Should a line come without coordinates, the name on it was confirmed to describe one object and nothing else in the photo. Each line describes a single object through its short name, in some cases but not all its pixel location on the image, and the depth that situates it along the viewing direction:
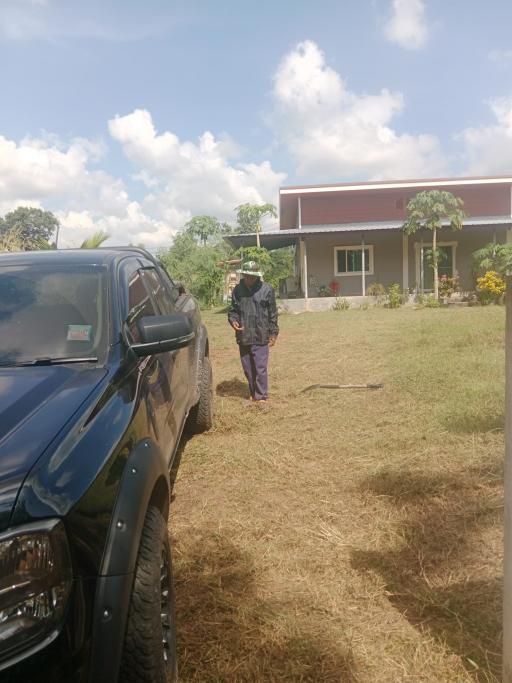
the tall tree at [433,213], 19.16
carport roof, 20.64
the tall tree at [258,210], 28.78
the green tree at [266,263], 21.75
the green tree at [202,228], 50.50
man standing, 6.36
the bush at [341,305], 20.44
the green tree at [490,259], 17.76
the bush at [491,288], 18.36
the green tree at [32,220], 63.06
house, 21.77
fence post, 2.01
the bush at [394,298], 19.88
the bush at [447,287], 20.09
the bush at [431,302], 19.15
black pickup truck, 1.37
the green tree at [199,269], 23.75
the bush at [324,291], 22.31
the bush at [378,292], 20.75
